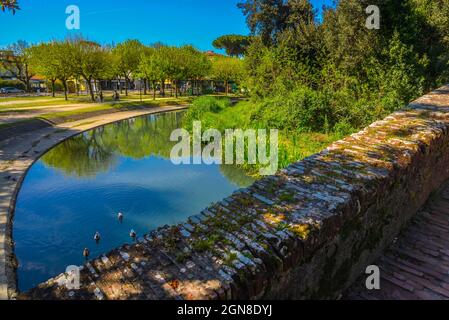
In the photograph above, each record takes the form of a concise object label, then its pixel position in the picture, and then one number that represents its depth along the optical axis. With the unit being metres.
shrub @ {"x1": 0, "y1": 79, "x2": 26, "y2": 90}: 60.58
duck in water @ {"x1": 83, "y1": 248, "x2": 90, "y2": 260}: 8.42
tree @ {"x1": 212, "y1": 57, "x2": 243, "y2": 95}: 58.72
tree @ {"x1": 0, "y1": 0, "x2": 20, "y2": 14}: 5.89
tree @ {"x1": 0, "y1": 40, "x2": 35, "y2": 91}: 52.79
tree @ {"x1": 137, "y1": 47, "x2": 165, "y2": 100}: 46.09
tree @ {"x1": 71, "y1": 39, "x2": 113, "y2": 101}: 38.34
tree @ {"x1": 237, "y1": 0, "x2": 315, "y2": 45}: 24.66
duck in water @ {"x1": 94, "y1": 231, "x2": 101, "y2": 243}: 9.36
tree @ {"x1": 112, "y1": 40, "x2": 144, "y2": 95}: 50.22
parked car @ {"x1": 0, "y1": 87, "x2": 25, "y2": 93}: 56.98
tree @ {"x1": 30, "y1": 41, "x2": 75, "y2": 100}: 37.12
